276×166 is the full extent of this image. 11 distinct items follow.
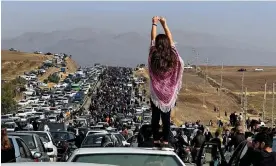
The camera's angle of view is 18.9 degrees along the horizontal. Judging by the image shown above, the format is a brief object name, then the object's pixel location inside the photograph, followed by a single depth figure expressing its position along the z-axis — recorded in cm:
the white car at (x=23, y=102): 9869
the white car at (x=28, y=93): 12231
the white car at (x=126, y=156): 800
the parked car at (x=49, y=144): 2064
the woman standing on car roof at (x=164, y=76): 855
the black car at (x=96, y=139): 2400
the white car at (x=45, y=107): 8781
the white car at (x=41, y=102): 9788
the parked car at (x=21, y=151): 1398
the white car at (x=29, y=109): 8031
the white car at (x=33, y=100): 10291
